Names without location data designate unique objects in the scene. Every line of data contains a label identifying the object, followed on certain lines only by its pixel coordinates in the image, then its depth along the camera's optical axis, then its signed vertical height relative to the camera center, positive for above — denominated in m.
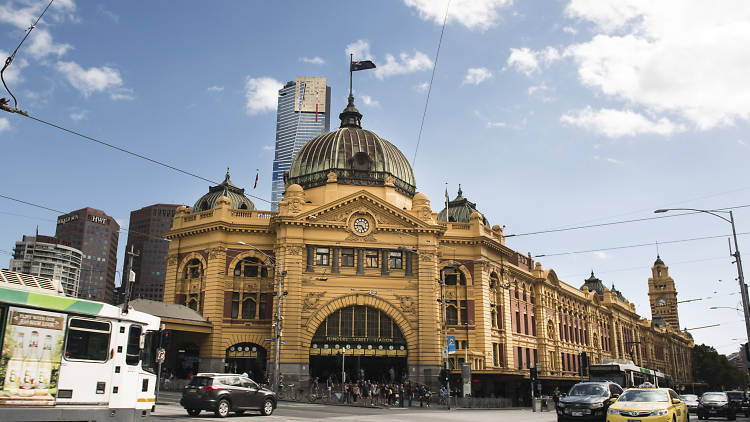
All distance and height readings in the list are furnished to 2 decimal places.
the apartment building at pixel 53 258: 141.57 +26.92
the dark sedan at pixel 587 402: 23.48 -1.21
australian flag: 57.87 +28.15
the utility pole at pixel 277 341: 38.91 +1.74
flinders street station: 49.88 +7.34
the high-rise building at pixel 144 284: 194.12 +26.40
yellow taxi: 19.52 -1.16
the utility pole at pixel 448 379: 38.68 -0.60
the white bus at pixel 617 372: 37.53 -0.09
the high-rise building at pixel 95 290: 190.25 +24.23
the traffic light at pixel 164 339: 18.81 +0.86
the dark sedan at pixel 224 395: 24.67 -1.13
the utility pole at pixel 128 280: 17.08 +2.75
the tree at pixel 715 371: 142.12 +0.09
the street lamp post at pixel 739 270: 31.08 +5.19
